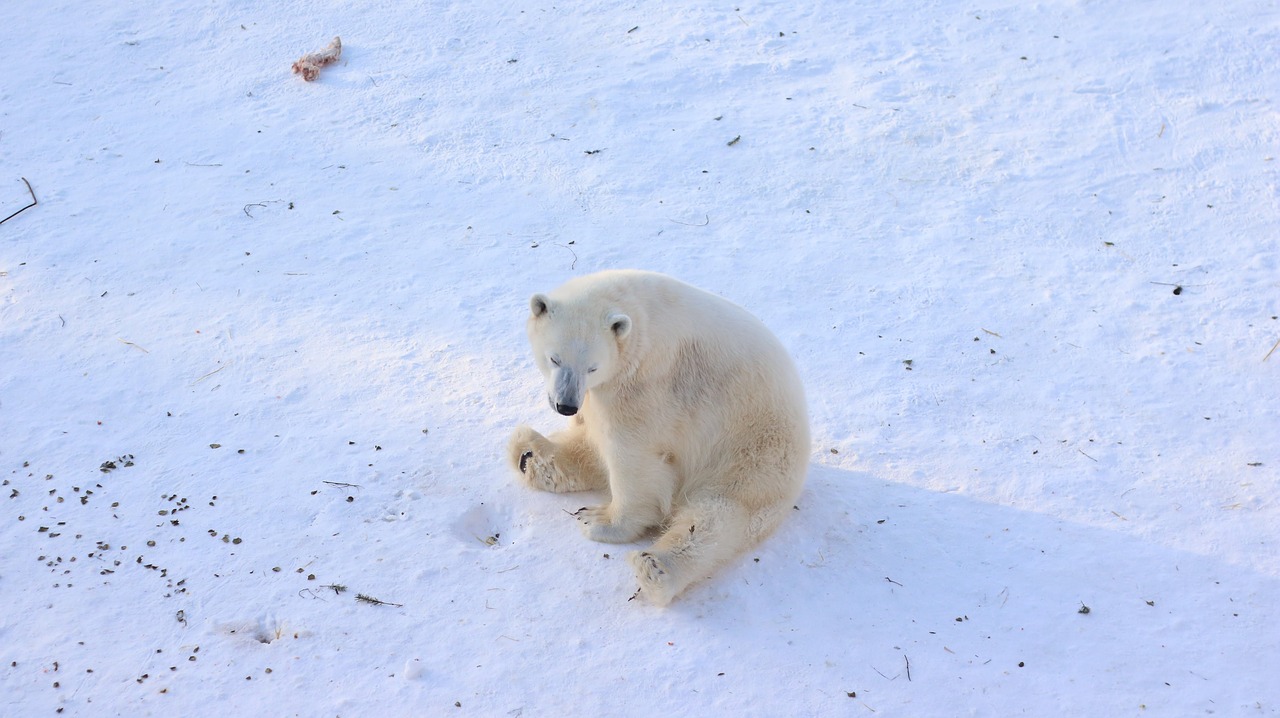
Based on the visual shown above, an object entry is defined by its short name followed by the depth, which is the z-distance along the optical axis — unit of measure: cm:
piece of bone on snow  882
